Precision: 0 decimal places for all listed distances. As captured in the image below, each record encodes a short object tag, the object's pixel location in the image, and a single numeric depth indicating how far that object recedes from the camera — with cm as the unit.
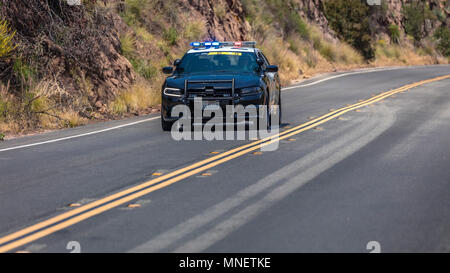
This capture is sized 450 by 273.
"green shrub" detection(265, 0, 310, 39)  4112
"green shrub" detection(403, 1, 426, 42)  5975
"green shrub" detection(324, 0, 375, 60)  4691
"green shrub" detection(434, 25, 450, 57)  5916
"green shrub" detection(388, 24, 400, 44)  5606
